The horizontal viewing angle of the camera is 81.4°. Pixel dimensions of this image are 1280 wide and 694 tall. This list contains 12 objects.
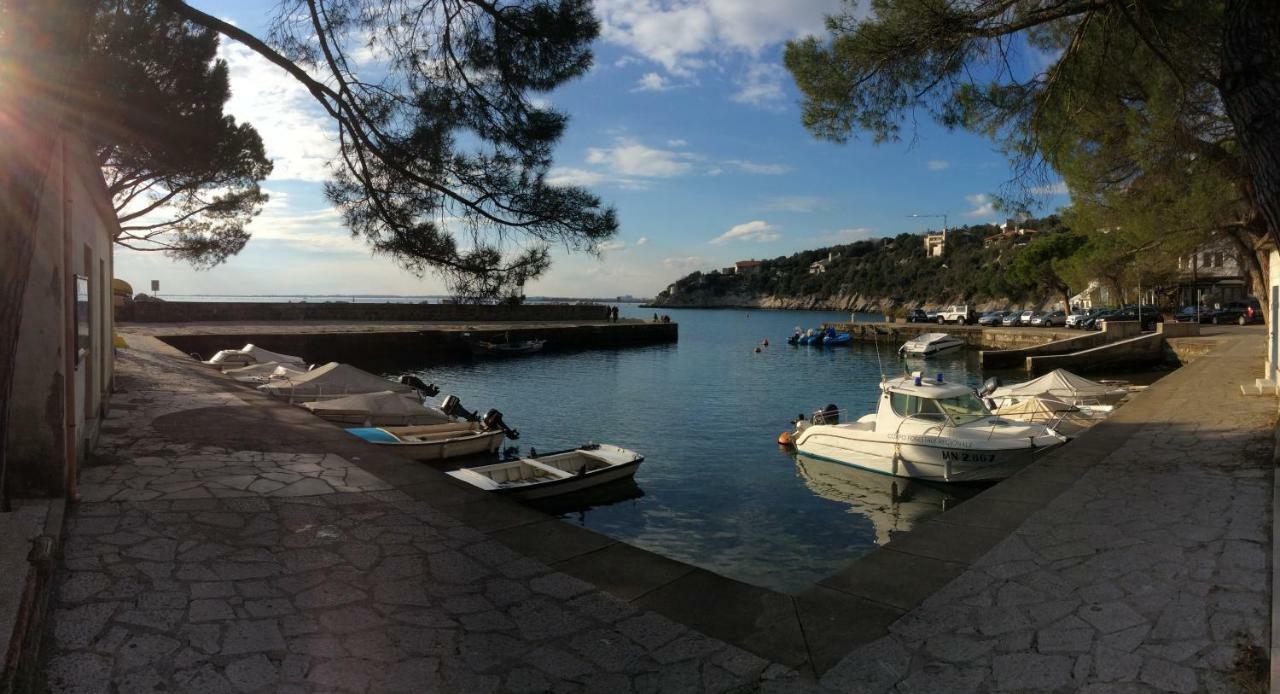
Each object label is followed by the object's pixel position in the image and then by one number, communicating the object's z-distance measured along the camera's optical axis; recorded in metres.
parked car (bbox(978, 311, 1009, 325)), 55.37
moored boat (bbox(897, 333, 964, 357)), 41.28
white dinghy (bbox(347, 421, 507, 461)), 13.13
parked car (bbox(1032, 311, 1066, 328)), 51.16
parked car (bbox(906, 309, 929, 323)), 64.31
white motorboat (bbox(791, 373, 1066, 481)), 12.39
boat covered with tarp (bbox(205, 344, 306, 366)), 20.38
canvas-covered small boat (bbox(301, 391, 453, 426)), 15.30
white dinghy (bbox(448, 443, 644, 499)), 11.25
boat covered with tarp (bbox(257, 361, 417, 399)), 16.77
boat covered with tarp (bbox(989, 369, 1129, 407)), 17.65
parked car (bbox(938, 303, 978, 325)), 58.25
